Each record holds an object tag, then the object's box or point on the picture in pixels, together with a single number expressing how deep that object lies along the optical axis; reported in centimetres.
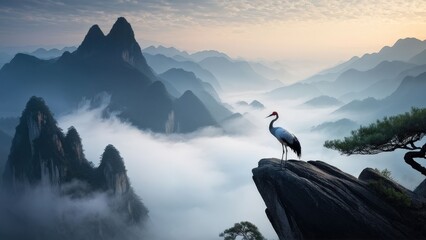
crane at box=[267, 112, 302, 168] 1427
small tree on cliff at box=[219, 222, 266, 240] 2741
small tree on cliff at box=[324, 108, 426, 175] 1399
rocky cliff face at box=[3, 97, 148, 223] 9400
